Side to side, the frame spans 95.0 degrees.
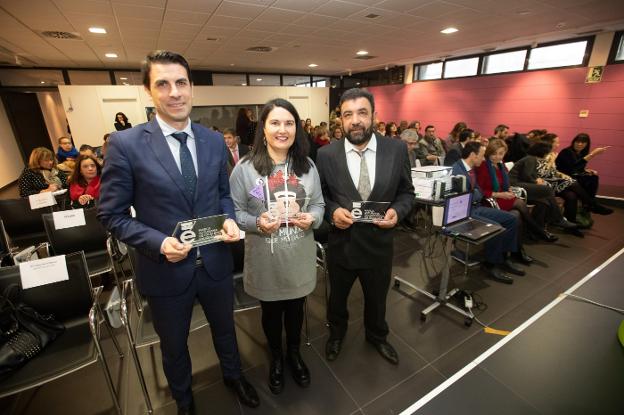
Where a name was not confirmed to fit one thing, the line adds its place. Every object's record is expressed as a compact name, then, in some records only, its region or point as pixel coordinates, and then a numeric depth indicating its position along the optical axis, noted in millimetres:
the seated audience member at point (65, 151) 5617
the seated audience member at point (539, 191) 4316
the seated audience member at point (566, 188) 4676
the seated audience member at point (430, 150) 5727
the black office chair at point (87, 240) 2686
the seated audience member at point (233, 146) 4707
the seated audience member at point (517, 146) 5336
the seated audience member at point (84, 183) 3365
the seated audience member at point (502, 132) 5879
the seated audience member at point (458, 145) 4355
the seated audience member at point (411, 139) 5082
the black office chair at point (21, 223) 3240
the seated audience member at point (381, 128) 7355
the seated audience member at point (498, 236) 3268
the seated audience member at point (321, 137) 6891
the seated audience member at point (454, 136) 5813
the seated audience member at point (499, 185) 3578
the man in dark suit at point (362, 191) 1763
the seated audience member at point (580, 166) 5047
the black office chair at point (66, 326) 1532
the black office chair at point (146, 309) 1741
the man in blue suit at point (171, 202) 1251
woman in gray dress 1550
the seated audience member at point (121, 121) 7031
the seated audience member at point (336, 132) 6605
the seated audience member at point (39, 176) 3861
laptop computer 2432
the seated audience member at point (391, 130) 7012
